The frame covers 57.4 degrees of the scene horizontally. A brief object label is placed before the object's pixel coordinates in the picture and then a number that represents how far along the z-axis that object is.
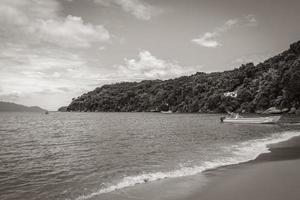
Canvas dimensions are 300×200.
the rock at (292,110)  102.47
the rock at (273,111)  105.42
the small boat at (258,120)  63.34
